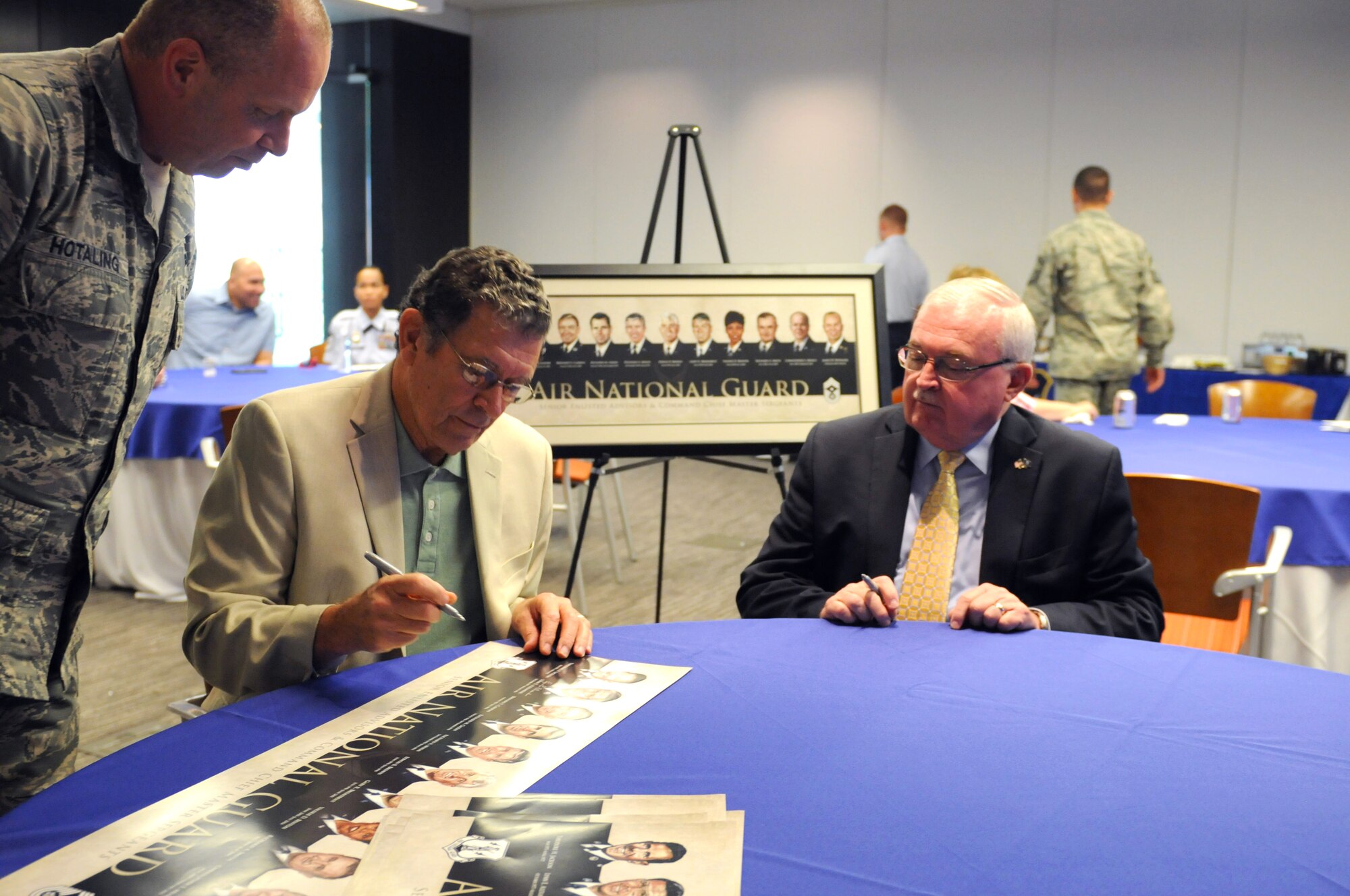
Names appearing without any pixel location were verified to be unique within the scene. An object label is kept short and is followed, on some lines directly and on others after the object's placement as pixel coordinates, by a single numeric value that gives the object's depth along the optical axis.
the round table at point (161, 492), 4.45
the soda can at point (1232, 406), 4.34
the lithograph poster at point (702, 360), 3.11
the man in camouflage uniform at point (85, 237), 1.36
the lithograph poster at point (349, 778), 0.89
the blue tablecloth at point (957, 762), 0.96
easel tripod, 3.17
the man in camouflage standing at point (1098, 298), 6.01
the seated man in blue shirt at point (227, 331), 6.56
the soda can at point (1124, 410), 4.11
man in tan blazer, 1.45
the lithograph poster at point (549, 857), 0.89
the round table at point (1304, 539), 2.89
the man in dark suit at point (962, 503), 2.01
